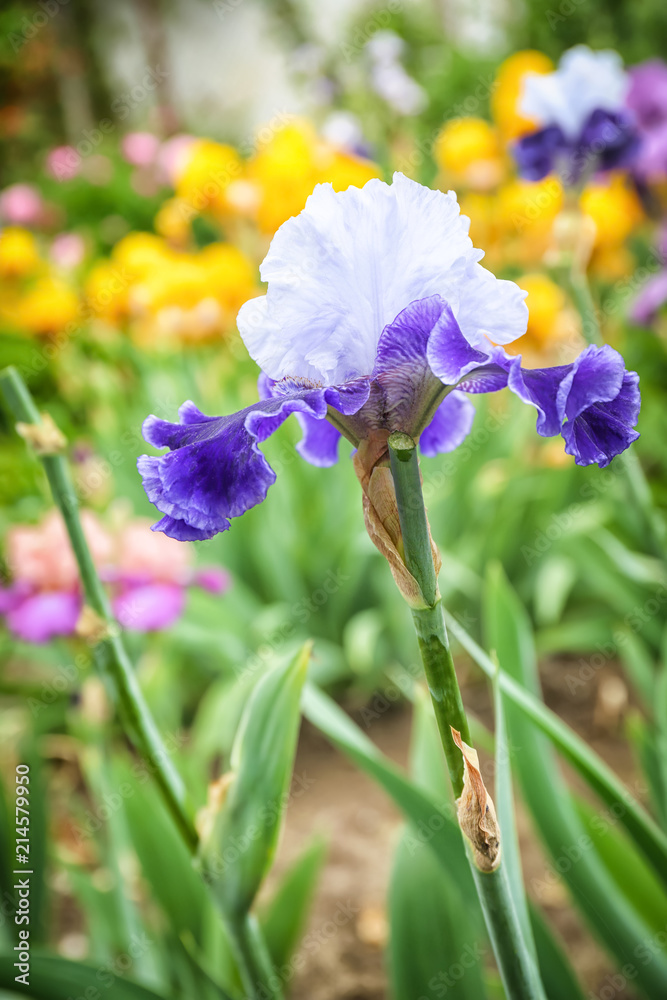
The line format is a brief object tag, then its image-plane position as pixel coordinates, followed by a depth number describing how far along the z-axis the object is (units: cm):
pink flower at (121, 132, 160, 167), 413
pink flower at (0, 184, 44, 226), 407
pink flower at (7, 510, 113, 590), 120
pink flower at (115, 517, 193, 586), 127
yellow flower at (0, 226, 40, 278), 323
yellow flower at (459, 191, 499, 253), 274
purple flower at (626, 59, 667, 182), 210
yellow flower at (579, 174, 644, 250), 235
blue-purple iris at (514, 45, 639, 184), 123
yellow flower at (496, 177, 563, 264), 233
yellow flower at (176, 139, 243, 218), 246
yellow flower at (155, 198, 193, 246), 273
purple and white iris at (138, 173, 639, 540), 41
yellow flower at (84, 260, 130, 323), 285
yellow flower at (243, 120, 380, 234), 234
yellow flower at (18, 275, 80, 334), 286
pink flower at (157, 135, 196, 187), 261
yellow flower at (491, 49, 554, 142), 287
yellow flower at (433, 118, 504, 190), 277
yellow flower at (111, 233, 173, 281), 255
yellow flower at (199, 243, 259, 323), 234
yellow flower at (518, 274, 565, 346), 207
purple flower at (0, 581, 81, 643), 108
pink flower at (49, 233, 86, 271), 353
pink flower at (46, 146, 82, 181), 427
